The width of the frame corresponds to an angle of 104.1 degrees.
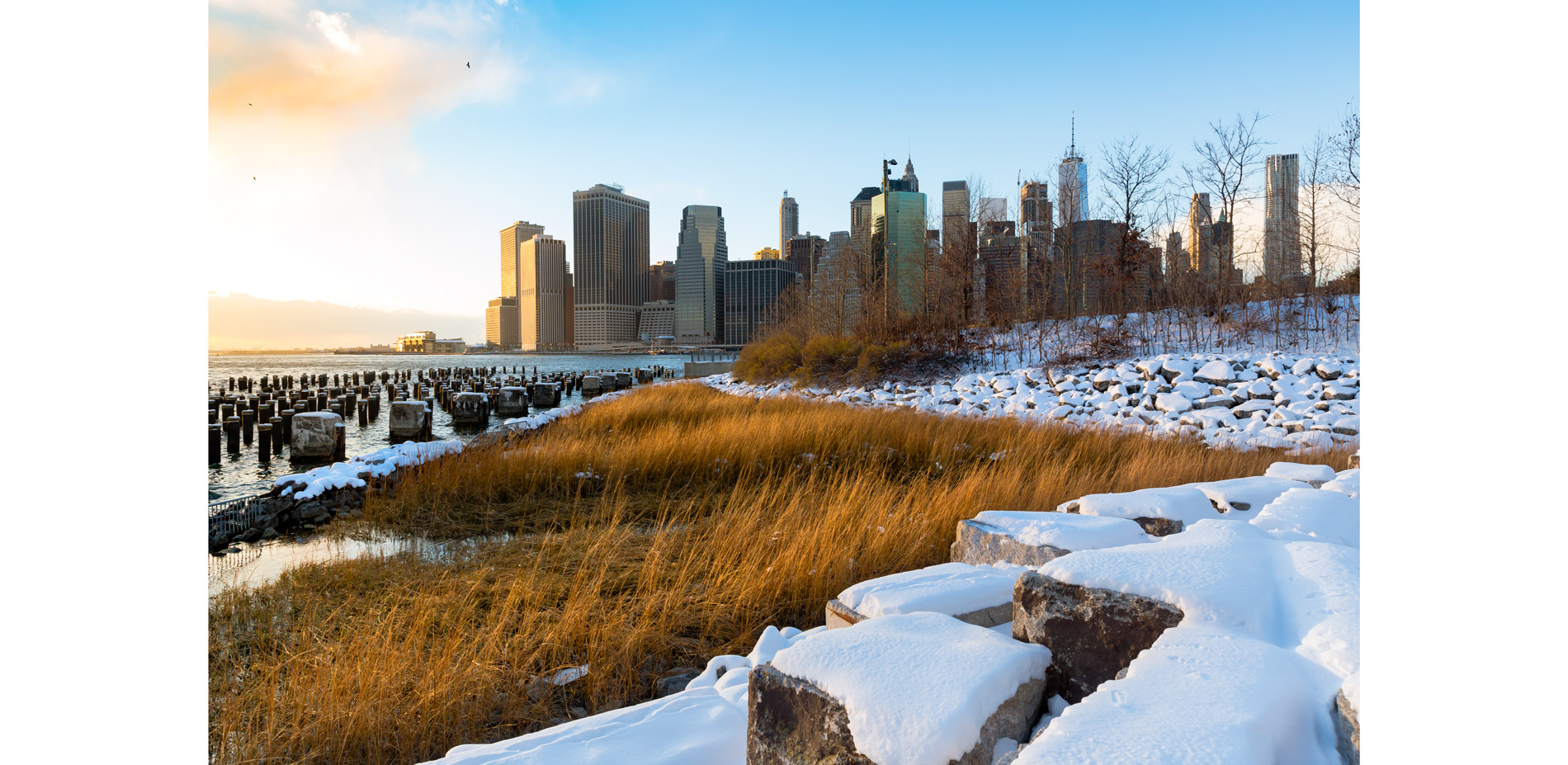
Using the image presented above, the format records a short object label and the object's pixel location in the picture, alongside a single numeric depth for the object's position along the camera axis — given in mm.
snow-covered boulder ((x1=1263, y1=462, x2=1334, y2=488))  3508
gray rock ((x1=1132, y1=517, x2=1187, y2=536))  2615
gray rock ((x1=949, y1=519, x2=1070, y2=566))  2294
